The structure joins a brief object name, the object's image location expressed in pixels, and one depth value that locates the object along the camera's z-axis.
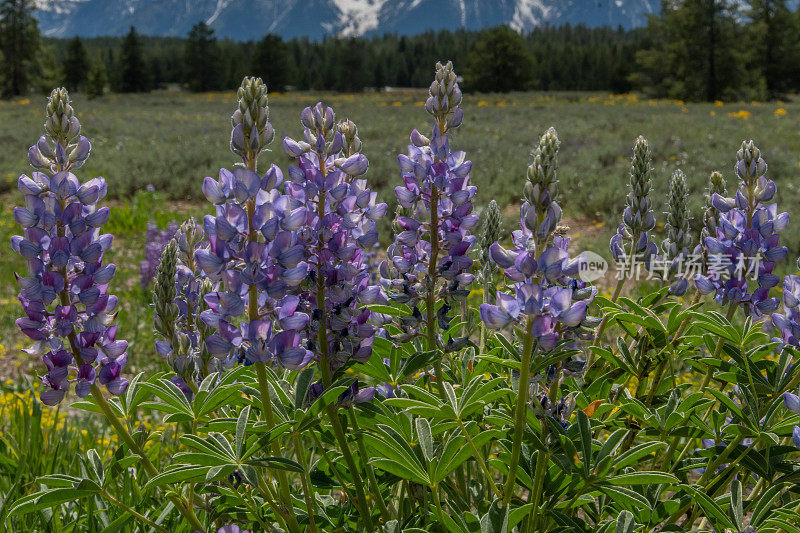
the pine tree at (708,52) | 39.97
